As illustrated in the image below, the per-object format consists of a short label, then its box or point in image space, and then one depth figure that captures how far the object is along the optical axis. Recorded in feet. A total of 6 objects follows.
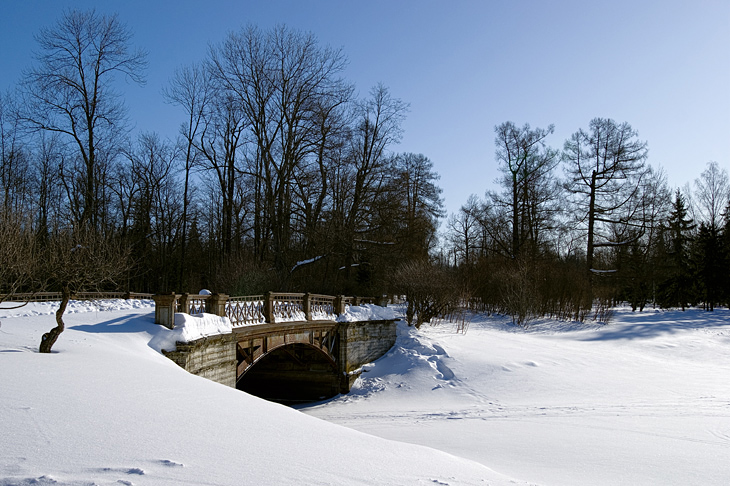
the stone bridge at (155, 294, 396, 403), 40.70
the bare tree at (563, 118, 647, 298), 101.81
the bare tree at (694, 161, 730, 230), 116.54
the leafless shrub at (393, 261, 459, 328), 73.51
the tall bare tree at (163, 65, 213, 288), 103.24
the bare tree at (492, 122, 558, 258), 107.24
